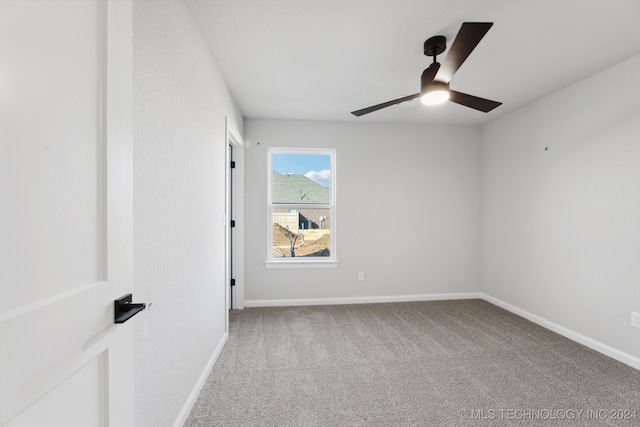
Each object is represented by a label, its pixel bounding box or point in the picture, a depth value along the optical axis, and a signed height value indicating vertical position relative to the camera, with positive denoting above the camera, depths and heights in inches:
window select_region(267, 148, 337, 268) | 152.3 +3.7
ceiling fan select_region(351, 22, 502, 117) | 59.9 +37.0
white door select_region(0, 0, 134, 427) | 20.6 +0.0
